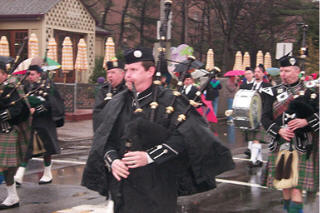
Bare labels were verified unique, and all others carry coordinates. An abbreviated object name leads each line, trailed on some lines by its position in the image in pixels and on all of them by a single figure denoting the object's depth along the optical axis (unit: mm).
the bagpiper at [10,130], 6207
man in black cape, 3678
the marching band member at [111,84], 6480
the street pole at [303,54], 5906
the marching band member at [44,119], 7578
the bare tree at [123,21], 34581
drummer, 9672
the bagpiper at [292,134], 5586
